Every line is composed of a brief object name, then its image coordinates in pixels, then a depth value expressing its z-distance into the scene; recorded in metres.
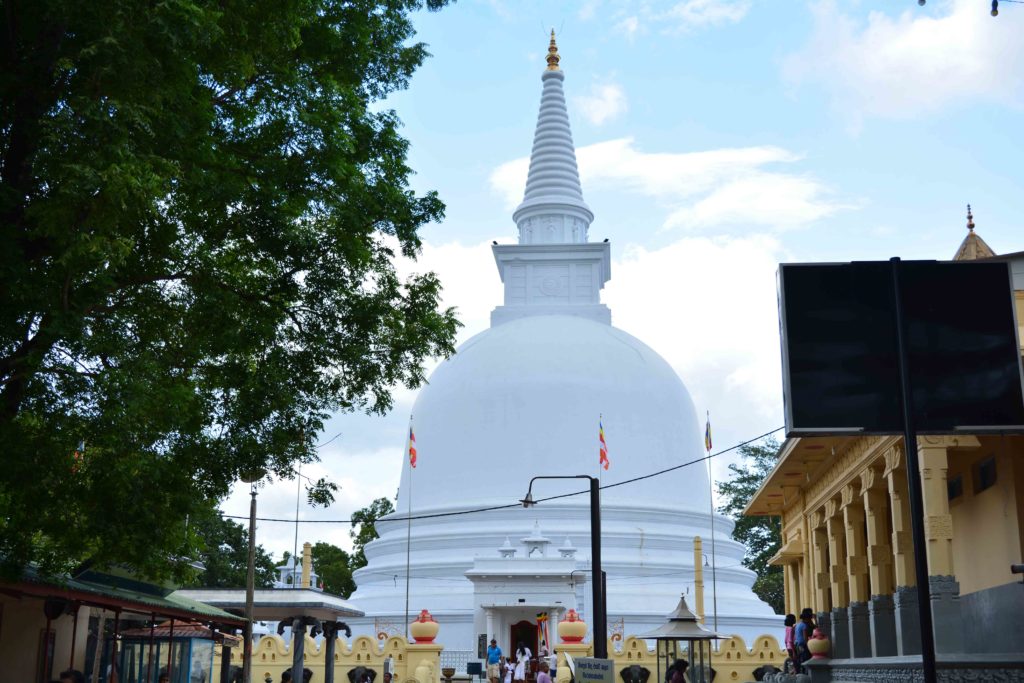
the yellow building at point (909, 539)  12.38
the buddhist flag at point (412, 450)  38.91
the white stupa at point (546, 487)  36.56
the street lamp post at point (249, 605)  21.30
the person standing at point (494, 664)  30.70
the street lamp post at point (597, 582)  21.01
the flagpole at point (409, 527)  38.18
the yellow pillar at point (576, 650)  28.63
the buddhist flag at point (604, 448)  38.22
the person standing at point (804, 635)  18.72
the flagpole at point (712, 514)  35.91
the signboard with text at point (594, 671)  13.09
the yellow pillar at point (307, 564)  39.33
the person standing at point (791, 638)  19.90
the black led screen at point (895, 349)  6.19
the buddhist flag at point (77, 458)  11.37
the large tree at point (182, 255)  10.34
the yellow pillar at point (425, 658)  28.84
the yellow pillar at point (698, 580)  34.19
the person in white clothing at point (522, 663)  30.33
